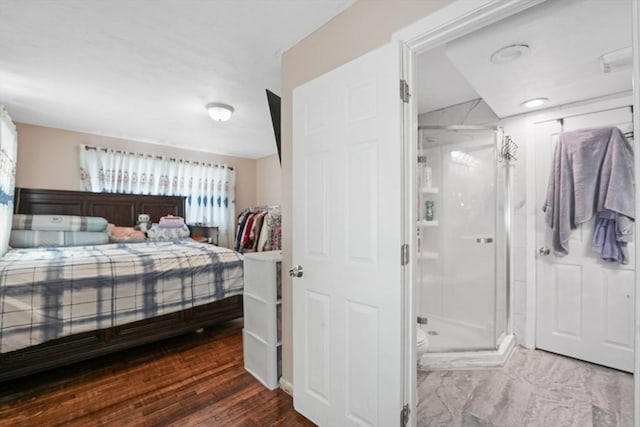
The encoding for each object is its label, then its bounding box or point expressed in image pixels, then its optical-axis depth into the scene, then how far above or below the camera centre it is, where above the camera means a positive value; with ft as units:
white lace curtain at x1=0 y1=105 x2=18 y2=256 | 8.71 +1.27
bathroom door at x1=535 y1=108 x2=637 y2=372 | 7.19 -2.11
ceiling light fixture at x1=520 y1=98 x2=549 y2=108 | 7.65 +3.03
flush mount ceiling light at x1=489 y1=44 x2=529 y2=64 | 5.32 +3.08
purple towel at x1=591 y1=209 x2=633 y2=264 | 6.99 -0.53
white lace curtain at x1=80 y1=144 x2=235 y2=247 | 13.48 +1.78
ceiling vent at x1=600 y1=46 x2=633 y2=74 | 5.35 +2.98
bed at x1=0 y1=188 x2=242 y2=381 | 6.43 -2.23
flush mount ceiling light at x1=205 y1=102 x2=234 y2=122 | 9.91 +3.58
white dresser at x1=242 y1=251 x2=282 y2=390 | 6.66 -2.50
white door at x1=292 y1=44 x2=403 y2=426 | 4.29 -0.49
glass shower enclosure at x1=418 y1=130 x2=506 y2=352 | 8.58 -0.91
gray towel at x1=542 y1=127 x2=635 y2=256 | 6.96 +0.87
